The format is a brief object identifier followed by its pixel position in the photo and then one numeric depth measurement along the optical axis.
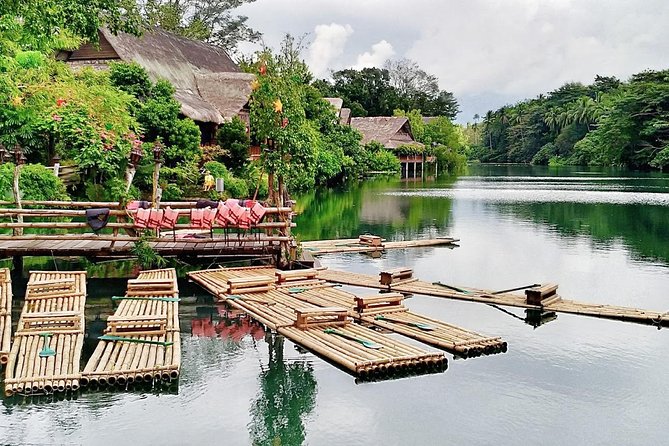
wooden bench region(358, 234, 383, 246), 18.45
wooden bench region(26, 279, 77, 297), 10.59
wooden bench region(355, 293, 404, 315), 10.59
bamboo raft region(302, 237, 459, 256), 17.77
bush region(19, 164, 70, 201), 16.78
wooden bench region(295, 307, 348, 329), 9.81
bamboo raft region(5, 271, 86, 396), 7.55
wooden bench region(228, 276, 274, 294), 12.08
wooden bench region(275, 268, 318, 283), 12.70
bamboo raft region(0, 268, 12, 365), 8.34
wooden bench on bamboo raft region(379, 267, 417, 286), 13.07
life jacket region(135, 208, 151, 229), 13.37
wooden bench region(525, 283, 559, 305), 11.54
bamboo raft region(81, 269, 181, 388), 7.82
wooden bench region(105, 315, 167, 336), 9.04
